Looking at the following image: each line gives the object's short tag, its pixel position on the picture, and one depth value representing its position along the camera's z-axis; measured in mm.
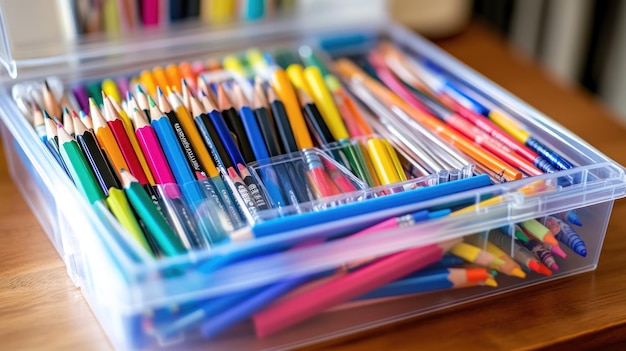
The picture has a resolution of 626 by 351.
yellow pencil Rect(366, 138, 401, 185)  607
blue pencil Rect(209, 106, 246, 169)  609
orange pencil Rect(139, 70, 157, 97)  699
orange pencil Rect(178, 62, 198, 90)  712
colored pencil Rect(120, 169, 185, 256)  513
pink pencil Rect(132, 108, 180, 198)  582
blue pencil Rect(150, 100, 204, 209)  566
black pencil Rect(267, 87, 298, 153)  634
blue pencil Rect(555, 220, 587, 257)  567
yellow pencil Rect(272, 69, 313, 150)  644
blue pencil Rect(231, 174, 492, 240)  511
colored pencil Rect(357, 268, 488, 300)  542
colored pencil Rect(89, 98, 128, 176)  587
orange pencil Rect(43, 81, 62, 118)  656
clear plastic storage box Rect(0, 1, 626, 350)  481
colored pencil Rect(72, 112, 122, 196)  565
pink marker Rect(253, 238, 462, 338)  509
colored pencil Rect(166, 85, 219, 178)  598
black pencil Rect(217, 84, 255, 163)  621
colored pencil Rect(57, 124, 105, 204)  554
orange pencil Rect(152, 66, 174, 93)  710
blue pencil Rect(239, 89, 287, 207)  577
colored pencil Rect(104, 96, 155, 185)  589
